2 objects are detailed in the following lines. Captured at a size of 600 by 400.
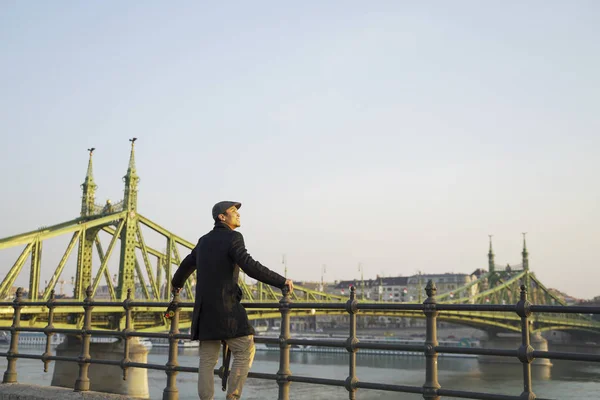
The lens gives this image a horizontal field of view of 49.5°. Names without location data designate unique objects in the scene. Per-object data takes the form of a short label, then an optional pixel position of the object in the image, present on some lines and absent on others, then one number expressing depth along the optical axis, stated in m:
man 5.23
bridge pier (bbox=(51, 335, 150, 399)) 31.14
